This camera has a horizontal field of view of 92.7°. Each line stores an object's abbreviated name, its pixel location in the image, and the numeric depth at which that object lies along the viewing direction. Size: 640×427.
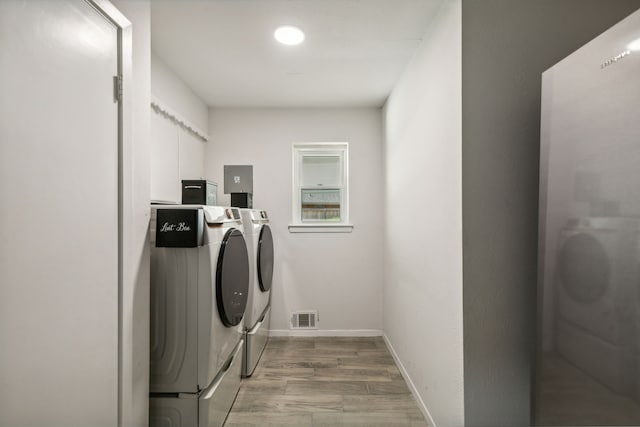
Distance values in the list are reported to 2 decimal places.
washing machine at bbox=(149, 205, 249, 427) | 1.42
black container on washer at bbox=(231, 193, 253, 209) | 2.86
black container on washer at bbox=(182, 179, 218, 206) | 2.08
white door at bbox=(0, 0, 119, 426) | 0.76
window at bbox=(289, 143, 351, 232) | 3.34
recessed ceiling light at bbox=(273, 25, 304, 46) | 1.82
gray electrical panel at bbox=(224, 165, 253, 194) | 3.21
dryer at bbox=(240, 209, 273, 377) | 2.29
